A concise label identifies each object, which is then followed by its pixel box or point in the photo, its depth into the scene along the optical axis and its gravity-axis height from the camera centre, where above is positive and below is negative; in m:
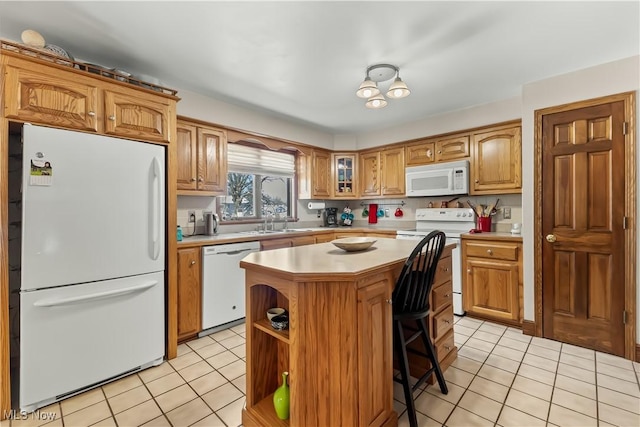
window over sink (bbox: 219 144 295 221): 3.75 +0.40
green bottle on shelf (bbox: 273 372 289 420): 1.52 -0.97
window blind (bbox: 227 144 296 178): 3.72 +0.71
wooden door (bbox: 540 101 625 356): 2.40 -0.13
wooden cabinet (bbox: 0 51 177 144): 1.73 +0.75
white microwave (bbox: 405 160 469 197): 3.55 +0.42
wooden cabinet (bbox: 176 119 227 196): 2.95 +0.57
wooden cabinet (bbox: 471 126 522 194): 3.21 +0.57
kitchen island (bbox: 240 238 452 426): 1.36 -0.60
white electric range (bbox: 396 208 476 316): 3.29 -0.17
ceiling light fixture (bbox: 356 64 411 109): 2.19 +0.94
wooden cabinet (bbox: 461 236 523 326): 2.93 -0.70
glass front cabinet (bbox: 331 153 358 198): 4.67 +0.60
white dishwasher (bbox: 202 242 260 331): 2.77 -0.69
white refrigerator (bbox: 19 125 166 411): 1.74 -0.32
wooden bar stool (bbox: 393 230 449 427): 1.58 -0.50
